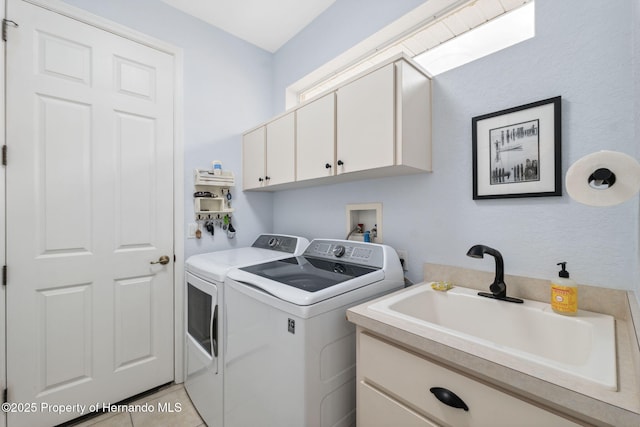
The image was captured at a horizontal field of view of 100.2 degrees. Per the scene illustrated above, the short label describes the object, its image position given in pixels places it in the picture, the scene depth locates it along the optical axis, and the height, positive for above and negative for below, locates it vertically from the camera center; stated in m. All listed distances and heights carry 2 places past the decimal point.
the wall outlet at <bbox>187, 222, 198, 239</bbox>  2.11 -0.14
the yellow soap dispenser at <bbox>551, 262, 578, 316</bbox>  0.97 -0.30
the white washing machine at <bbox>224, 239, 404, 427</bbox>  1.04 -0.55
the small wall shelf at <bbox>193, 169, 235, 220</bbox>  2.13 +0.16
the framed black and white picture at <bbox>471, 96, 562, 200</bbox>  1.11 +0.28
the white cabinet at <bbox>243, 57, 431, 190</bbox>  1.29 +0.46
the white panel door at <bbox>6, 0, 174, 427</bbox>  1.52 -0.01
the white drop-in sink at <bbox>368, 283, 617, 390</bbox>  0.69 -0.41
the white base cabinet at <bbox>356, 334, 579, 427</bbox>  0.68 -0.55
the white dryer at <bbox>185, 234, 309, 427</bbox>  1.50 -0.66
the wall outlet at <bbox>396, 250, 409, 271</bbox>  1.59 -0.28
